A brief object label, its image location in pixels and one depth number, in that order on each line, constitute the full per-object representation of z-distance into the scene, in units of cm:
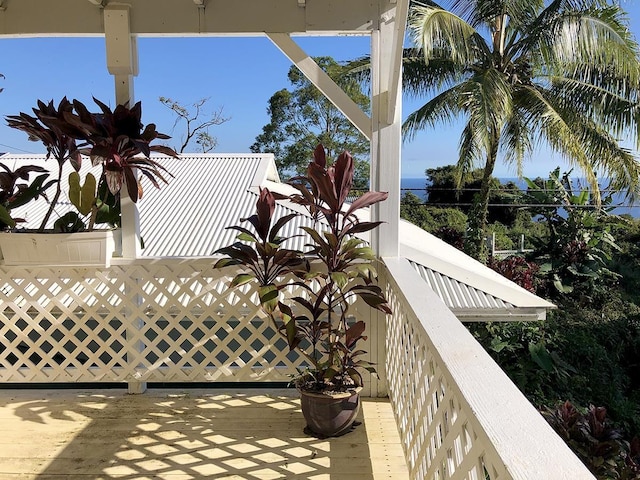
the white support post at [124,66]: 313
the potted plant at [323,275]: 277
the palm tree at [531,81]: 948
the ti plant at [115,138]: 289
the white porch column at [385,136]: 314
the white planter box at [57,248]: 309
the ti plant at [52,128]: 294
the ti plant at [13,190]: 314
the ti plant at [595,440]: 363
